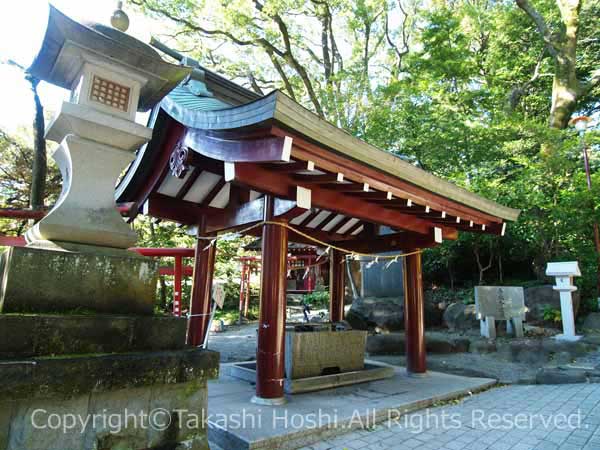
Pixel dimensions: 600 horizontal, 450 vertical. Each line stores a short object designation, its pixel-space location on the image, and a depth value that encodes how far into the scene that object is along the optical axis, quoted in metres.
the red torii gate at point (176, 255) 9.41
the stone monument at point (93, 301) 2.24
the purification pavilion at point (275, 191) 3.82
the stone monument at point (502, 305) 9.79
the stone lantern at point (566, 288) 9.27
